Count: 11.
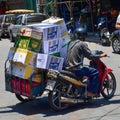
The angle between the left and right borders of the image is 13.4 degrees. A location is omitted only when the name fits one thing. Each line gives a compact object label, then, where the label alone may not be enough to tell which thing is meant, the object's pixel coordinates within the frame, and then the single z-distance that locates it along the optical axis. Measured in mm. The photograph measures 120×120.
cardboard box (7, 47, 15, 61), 9993
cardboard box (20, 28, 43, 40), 9552
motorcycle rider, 9888
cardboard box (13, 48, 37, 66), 9442
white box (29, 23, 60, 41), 9605
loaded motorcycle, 9476
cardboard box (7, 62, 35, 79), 9466
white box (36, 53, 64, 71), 9390
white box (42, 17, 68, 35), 10072
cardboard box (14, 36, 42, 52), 9514
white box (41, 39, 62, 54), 9605
